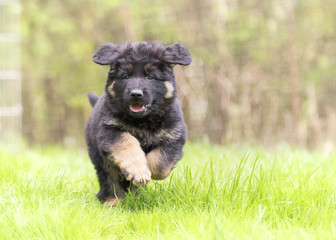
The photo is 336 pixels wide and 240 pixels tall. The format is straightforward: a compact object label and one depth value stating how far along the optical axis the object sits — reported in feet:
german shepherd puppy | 19.71
